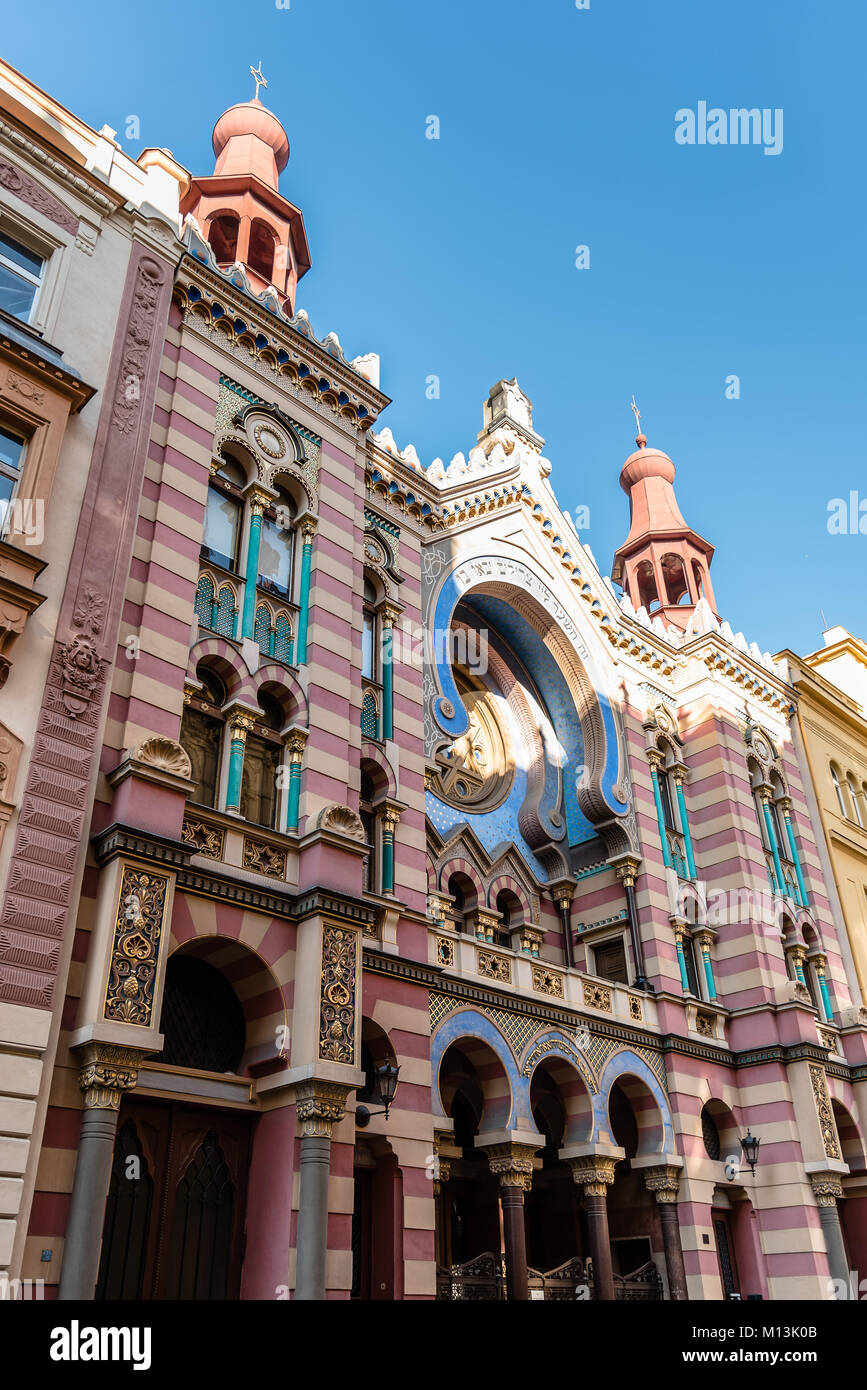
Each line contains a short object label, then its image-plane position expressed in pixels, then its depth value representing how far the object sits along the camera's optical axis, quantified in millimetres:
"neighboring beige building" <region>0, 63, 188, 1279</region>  10844
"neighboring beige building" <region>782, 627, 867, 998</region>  28406
